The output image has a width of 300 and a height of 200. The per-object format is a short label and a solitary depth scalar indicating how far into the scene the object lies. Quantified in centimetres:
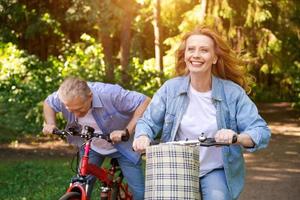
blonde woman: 381
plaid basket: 344
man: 471
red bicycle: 434
